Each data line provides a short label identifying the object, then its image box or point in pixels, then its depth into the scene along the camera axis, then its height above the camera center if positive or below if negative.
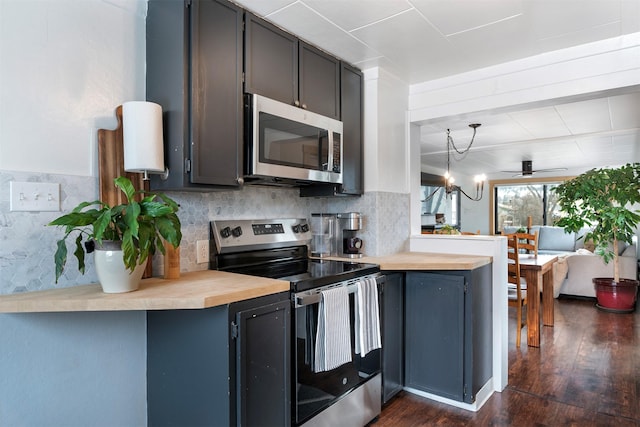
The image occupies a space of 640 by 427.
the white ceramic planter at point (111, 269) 1.43 -0.19
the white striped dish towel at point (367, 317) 2.09 -0.56
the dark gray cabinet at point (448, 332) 2.36 -0.73
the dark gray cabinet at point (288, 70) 1.99 +0.80
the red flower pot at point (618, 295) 4.57 -0.95
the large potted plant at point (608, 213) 4.22 +0.00
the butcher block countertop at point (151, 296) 1.30 -0.29
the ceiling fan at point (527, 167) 6.71 +0.78
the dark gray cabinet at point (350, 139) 2.58 +0.50
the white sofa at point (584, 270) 5.08 -0.75
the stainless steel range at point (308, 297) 1.81 -0.39
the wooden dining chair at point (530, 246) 4.03 -0.32
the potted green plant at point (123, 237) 1.37 -0.08
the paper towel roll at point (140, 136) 1.65 +0.33
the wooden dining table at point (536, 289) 3.52 -0.73
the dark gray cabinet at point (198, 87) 1.72 +0.57
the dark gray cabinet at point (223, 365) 1.48 -0.60
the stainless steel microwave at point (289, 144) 1.95 +0.38
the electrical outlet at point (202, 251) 2.08 -0.19
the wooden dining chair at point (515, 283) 3.58 -0.66
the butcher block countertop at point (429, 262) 2.31 -0.29
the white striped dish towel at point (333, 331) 1.87 -0.57
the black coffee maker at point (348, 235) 2.66 -0.14
